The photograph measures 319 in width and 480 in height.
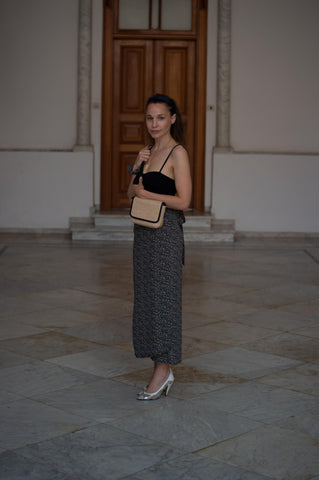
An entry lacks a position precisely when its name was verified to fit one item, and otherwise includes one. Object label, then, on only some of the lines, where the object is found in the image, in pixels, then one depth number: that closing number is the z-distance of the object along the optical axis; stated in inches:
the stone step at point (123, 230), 392.5
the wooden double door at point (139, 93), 420.8
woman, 144.7
